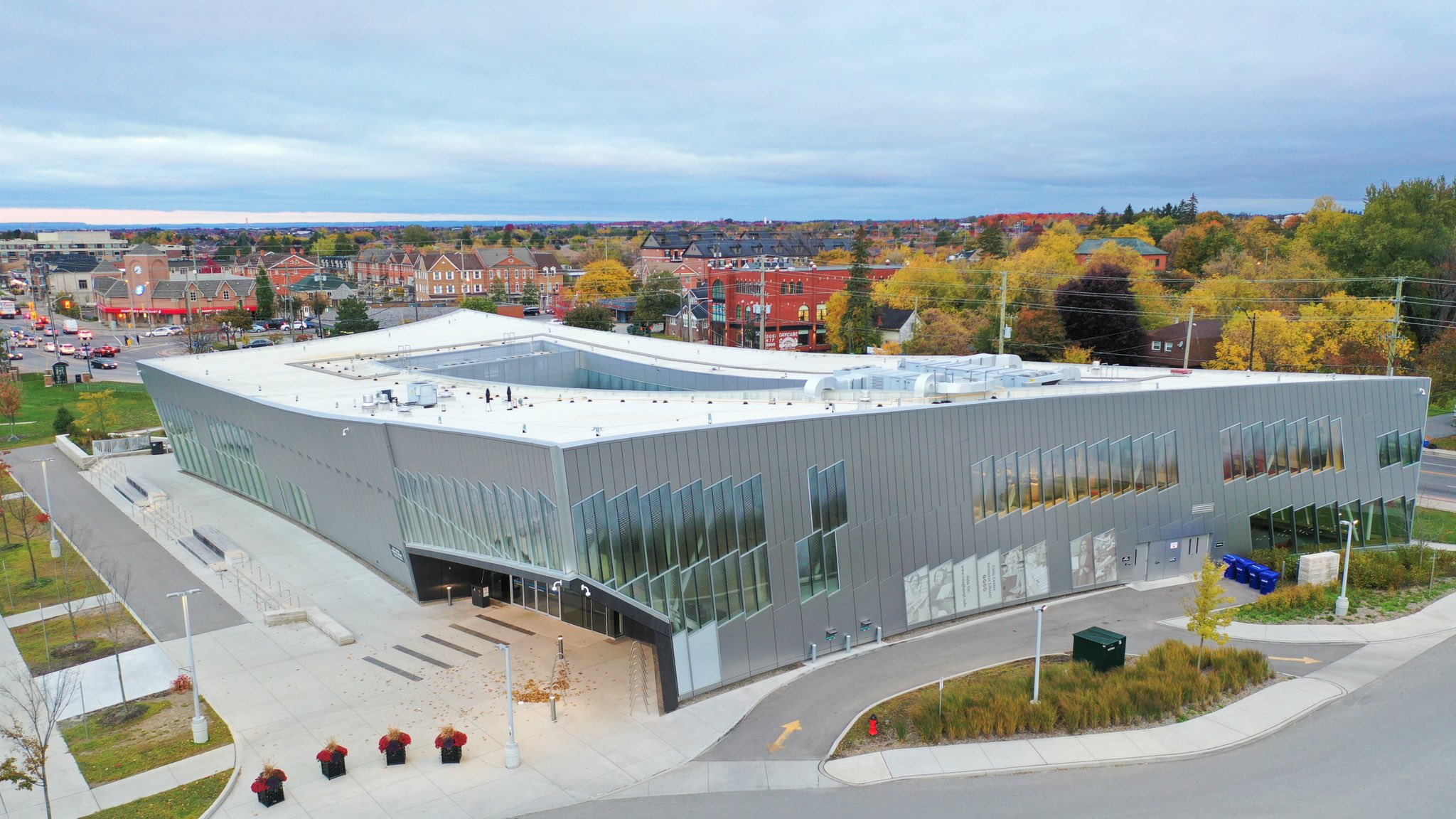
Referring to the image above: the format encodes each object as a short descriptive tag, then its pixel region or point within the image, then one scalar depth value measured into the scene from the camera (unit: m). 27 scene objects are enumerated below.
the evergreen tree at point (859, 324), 83.00
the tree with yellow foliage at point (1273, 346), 63.72
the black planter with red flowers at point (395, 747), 22.50
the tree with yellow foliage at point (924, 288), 82.56
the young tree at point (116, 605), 30.50
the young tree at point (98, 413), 61.94
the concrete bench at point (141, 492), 46.44
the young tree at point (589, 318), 101.44
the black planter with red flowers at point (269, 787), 20.78
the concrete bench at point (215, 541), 38.16
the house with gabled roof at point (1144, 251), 123.66
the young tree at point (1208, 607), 26.31
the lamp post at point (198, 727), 23.69
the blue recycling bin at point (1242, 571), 35.41
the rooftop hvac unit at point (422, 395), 35.44
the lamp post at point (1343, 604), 31.78
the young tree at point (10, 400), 62.31
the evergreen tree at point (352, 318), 96.81
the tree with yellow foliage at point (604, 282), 125.00
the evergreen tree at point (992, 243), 146.62
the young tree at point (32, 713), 20.48
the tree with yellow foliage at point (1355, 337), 62.19
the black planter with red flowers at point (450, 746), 22.62
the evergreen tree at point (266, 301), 121.50
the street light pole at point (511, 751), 22.67
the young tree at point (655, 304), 107.94
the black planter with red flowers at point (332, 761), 21.88
